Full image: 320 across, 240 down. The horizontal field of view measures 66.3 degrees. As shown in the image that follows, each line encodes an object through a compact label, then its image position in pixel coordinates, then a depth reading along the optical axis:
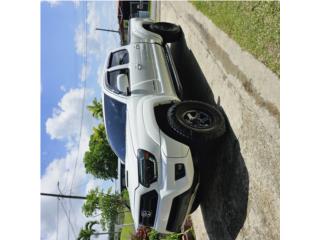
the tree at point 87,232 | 14.79
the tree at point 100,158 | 14.58
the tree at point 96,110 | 14.54
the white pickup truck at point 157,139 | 3.15
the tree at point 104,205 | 10.74
